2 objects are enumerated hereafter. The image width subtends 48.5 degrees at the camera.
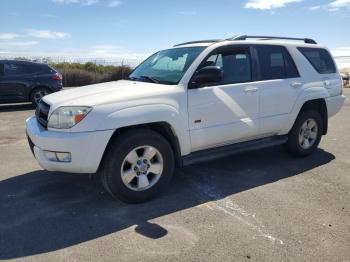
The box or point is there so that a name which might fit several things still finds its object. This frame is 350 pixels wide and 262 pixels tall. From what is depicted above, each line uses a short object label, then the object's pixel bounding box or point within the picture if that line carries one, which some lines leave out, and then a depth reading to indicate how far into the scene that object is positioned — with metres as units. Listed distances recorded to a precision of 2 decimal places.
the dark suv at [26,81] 11.91
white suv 4.05
